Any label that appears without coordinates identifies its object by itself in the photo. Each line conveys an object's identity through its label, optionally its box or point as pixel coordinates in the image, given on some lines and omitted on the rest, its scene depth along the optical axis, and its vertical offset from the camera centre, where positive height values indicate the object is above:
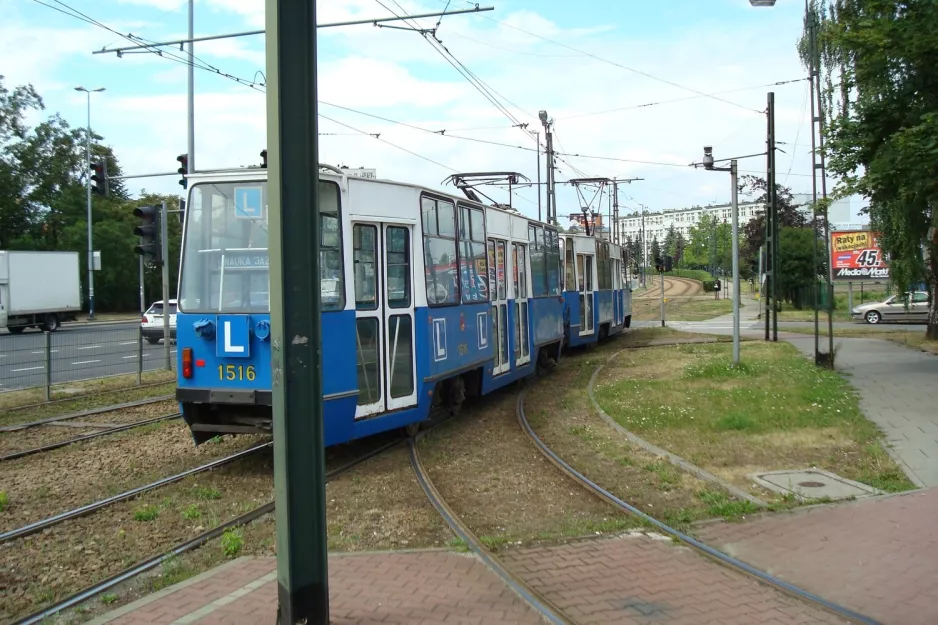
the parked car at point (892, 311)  34.42 -1.04
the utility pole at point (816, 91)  16.81 +4.89
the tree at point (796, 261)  45.28 +1.72
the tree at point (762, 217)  53.57 +5.39
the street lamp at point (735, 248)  15.72 +0.90
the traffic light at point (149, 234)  10.77 +1.04
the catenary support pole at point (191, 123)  19.78 +4.58
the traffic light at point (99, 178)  18.72 +3.05
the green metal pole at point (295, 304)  3.92 -0.02
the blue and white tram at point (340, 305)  7.82 -0.05
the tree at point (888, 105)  12.87 +3.43
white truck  35.40 +0.82
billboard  44.66 +1.89
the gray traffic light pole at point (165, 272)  14.33 +0.68
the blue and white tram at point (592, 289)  19.81 +0.16
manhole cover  7.12 -1.85
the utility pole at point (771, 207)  21.61 +2.34
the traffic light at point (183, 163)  17.59 +3.21
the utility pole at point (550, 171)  27.77 +4.50
